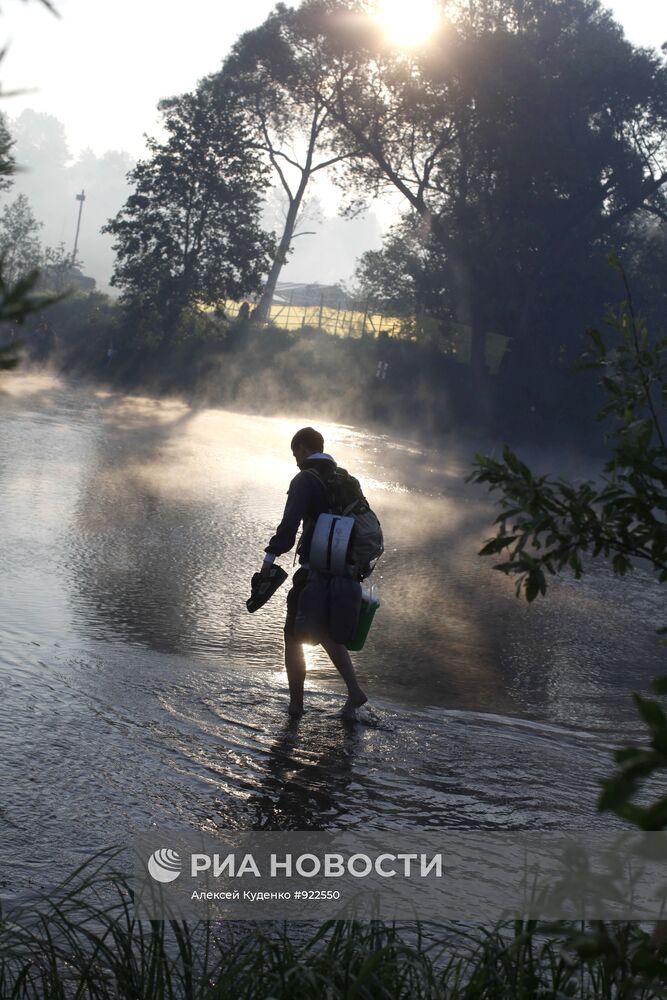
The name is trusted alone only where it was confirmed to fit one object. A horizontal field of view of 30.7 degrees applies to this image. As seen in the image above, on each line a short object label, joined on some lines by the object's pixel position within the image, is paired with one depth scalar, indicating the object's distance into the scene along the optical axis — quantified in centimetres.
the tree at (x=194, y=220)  3772
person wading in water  665
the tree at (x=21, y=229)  5191
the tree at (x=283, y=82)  3884
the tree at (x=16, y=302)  211
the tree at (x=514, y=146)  3475
